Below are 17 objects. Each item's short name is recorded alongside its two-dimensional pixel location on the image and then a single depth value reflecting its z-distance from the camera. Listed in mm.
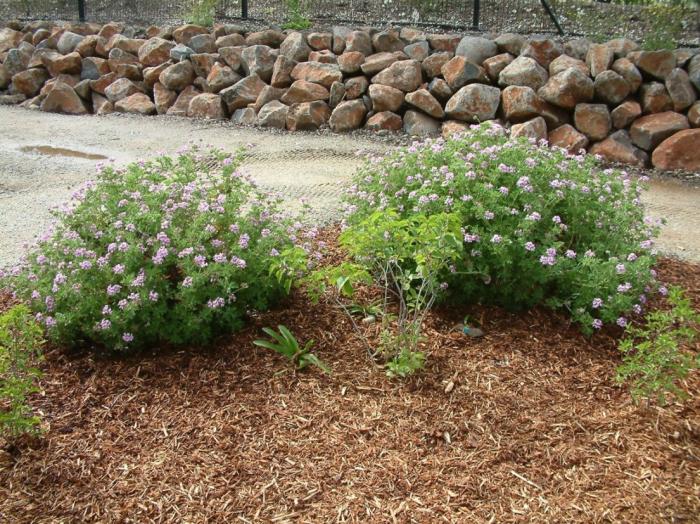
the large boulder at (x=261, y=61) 9203
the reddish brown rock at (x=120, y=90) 10070
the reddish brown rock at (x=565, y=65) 7746
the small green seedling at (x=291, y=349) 3498
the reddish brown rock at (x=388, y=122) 8367
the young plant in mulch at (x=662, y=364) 3094
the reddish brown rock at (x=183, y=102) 9579
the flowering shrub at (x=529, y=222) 3730
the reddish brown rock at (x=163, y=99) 9750
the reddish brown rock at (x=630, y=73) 7516
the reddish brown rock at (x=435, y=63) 8344
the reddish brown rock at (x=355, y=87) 8594
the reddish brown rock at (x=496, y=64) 8055
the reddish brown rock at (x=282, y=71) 9000
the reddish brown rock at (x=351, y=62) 8664
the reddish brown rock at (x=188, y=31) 10125
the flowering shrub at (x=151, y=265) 3449
